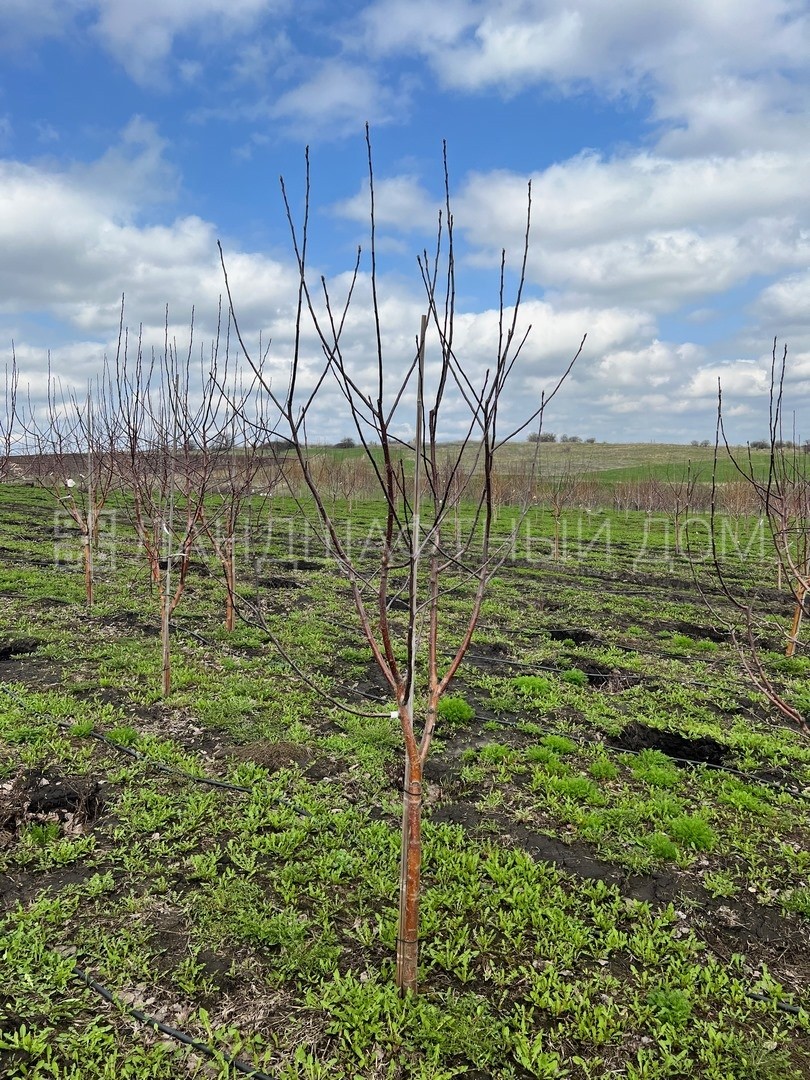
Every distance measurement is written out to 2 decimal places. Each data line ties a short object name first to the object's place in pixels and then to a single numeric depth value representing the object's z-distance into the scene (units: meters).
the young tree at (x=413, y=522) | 2.57
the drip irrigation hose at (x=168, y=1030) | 2.64
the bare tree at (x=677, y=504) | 20.30
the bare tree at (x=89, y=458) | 10.28
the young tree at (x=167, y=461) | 6.66
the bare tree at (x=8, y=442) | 13.61
